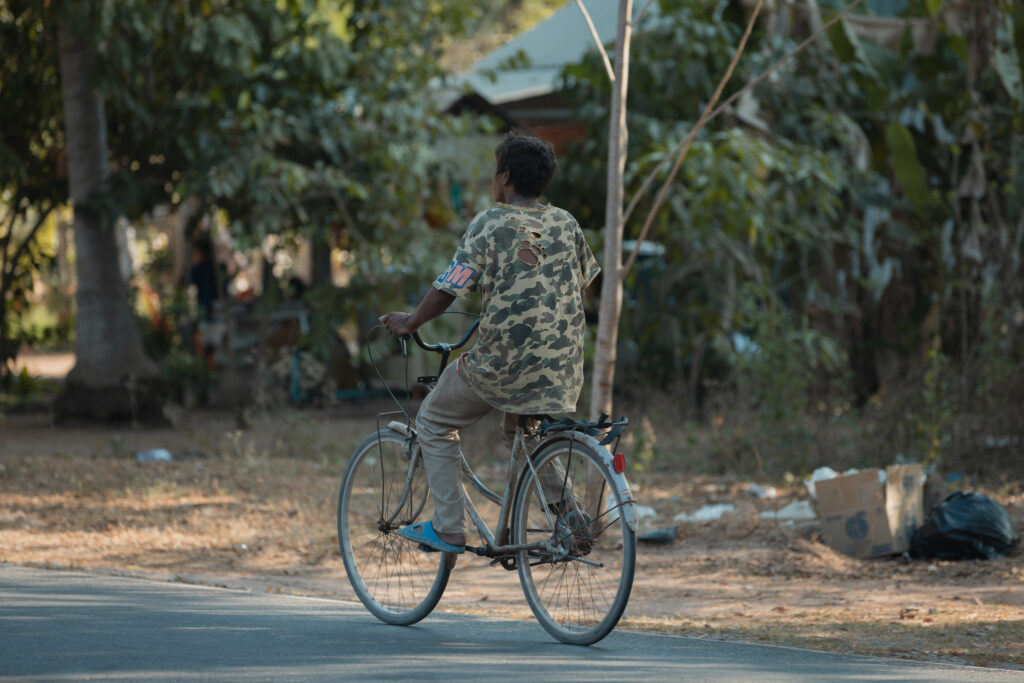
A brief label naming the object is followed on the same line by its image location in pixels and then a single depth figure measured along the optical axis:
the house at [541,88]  32.56
